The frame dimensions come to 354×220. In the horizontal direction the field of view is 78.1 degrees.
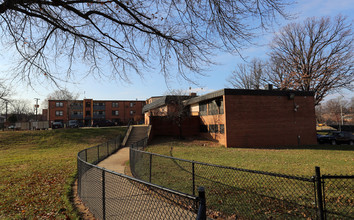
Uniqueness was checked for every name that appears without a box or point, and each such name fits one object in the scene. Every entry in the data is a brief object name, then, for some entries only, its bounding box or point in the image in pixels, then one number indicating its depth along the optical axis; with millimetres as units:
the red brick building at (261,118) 21984
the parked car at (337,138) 24500
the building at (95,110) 64438
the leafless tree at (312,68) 29266
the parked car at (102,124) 48803
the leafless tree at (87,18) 4973
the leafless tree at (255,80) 40312
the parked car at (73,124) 47481
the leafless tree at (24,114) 79638
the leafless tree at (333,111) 73712
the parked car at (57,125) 45403
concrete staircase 24797
